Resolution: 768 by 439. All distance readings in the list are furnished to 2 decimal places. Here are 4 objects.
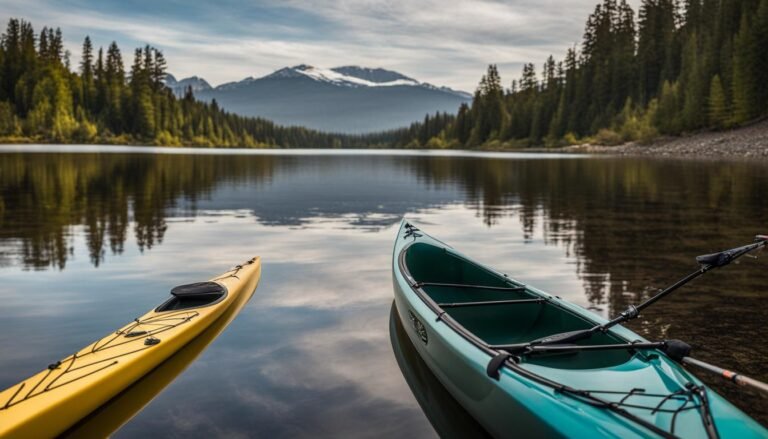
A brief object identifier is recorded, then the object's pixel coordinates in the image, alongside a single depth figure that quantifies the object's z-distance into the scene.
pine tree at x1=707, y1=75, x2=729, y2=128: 80.31
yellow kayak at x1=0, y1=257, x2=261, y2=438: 6.17
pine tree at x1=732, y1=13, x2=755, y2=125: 78.44
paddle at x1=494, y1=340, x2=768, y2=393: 6.21
